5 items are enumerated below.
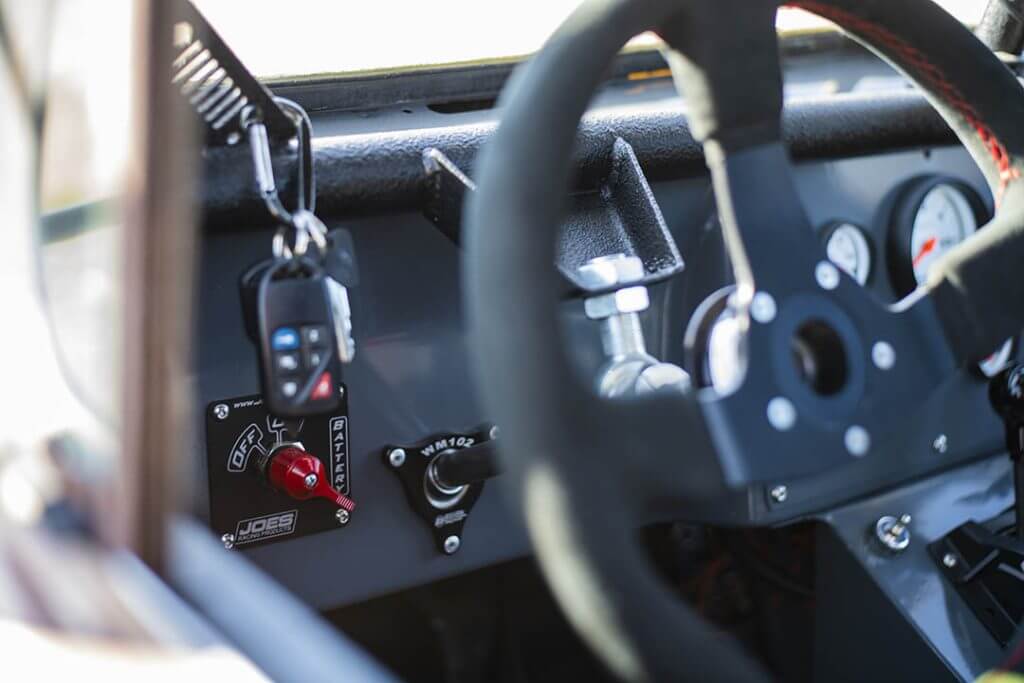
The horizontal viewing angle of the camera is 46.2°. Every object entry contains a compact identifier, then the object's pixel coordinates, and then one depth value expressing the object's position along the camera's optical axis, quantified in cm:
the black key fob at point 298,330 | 109
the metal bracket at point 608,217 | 138
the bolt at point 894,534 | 157
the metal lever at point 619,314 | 105
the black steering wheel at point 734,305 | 67
